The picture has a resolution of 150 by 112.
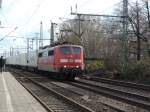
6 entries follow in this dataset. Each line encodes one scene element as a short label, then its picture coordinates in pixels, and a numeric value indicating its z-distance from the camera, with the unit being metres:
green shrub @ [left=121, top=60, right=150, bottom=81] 35.76
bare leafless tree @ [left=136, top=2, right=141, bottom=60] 51.83
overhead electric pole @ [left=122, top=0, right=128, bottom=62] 42.37
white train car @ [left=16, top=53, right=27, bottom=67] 68.47
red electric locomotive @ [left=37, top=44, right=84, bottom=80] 36.01
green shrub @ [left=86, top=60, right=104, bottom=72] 50.98
